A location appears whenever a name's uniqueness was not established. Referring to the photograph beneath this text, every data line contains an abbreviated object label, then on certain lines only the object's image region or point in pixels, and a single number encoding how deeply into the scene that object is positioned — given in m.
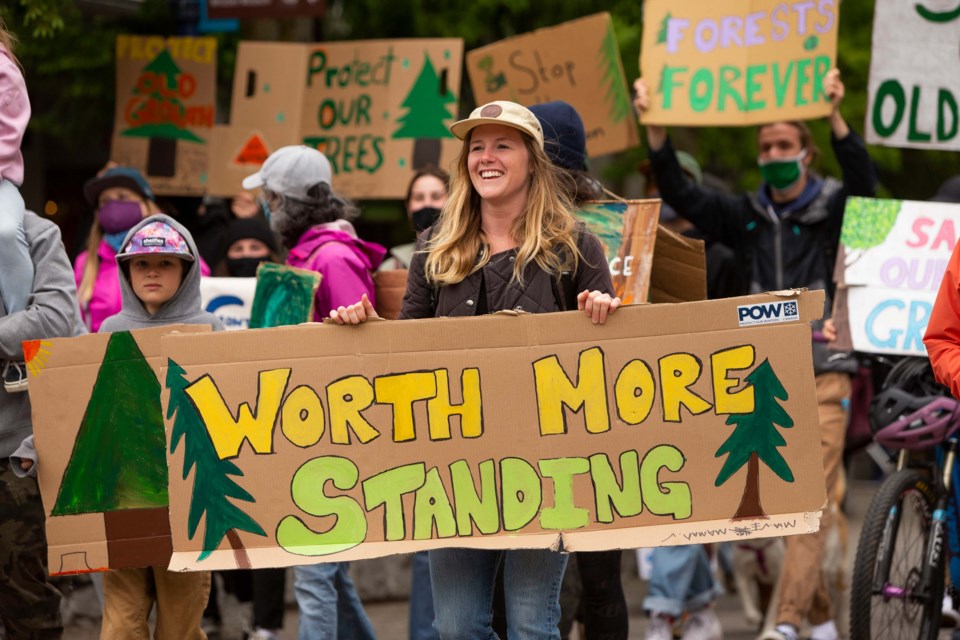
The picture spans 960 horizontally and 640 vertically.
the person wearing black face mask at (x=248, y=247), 15.62
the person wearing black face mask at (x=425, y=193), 15.05
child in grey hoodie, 10.46
